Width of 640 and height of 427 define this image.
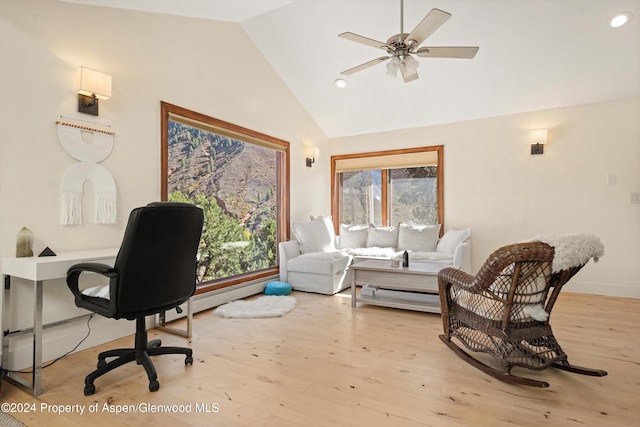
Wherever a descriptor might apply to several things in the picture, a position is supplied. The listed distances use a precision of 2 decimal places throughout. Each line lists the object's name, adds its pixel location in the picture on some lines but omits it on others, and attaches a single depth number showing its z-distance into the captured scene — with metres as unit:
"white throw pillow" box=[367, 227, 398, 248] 5.27
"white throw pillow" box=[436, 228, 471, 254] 4.58
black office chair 1.90
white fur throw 1.95
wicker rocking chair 1.97
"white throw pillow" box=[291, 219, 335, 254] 4.87
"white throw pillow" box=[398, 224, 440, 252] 4.93
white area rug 3.40
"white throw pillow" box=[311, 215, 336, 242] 5.28
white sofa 4.34
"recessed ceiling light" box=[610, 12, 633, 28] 3.25
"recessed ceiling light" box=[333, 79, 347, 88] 4.76
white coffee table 3.41
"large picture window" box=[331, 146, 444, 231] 5.45
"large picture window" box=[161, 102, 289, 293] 3.52
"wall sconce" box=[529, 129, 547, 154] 4.47
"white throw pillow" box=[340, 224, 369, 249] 5.49
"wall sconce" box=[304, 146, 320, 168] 5.53
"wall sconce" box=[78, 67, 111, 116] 2.51
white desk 1.94
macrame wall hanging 2.51
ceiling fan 2.44
